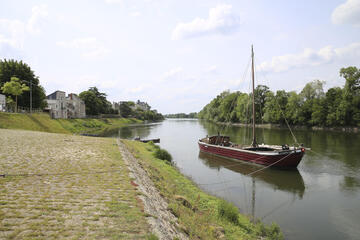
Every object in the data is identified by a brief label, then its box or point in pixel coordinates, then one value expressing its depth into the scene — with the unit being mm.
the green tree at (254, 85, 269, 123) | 94125
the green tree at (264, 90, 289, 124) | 81488
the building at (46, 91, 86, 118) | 77500
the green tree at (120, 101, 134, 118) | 152250
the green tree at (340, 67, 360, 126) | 61131
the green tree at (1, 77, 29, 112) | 45906
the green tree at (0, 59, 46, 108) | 55325
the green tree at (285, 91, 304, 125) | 75812
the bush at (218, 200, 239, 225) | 10026
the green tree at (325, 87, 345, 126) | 62969
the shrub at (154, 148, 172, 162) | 24047
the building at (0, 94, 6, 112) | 44812
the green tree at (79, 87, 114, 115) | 111562
